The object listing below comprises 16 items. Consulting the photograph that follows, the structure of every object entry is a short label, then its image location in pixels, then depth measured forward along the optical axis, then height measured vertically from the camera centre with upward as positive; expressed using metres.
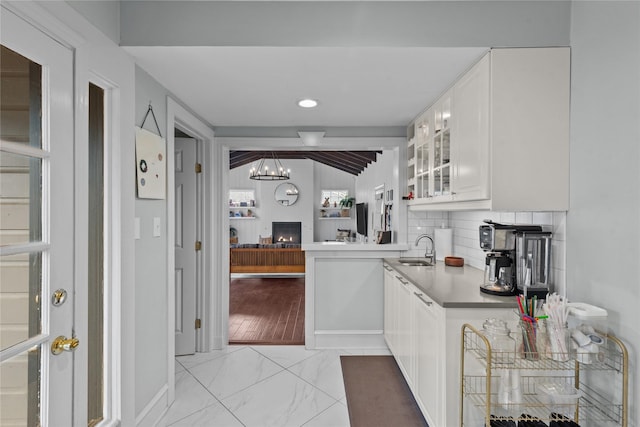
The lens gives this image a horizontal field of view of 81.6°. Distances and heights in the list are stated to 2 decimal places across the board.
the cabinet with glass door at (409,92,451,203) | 2.53 +0.45
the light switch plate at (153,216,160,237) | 2.36 -0.11
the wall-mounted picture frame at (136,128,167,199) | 2.14 +0.27
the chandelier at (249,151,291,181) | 9.80 +1.19
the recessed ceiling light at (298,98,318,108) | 2.79 +0.83
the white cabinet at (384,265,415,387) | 2.65 -0.88
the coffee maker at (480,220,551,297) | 2.00 -0.26
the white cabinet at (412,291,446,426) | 2.03 -0.86
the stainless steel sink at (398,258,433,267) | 3.30 -0.47
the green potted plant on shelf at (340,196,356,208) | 10.68 +0.26
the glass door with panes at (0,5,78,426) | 1.22 -0.06
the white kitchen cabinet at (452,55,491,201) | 1.96 +0.45
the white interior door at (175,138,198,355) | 3.54 -0.32
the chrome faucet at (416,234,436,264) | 3.40 -0.38
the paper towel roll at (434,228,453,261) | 3.48 -0.29
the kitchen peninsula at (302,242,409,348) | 3.68 -0.87
